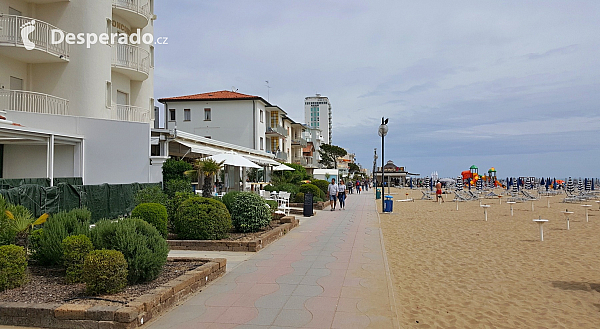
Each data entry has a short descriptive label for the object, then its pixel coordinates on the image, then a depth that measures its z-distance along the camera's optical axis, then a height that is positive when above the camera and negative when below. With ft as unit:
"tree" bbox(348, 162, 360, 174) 407.44 +10.50
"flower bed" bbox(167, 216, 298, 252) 32.07 -4.67
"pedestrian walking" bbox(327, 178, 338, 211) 76.18 -2.19
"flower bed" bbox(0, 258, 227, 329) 15.47 -4.65
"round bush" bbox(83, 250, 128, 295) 17.53 -3.62
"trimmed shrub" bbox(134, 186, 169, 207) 42.01 -1.46
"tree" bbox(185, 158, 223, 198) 54.54 +1.64
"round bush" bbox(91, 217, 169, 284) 19.61 -2.88
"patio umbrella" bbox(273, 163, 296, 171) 92.37 +2.45
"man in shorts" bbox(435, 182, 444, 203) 103.45 -2.93
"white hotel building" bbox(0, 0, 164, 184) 56.75 +11.41
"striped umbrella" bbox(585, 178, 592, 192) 160.15 -3.18
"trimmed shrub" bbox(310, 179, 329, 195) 100.48 -1.05
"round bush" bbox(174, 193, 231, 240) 33.27 -3.04
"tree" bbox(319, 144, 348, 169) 308.40 +17.85
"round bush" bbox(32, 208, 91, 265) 22.35 -2.71
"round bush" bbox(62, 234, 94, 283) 19.62 -3.21
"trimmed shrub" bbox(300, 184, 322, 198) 82.09 -1.79
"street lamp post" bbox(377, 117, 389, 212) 75.46 +7.98
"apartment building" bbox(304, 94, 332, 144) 568.41 +85.65
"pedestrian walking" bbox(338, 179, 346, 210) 80.43 -2.52
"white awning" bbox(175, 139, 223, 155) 70.33 +5.22
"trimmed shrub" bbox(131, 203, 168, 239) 32.12 -2.46
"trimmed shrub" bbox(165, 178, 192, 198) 53.31 -0.76
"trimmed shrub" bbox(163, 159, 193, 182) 62.23 +1.61
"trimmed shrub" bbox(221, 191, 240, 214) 39.78 -1.70
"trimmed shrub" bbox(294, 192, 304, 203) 78.86 -3.27
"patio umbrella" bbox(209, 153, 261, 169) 58.94 +2.75
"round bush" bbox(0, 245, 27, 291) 18.22 -3.51
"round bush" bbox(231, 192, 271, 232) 38.65 -2.96
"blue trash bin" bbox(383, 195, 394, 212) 76.38 -4.34
